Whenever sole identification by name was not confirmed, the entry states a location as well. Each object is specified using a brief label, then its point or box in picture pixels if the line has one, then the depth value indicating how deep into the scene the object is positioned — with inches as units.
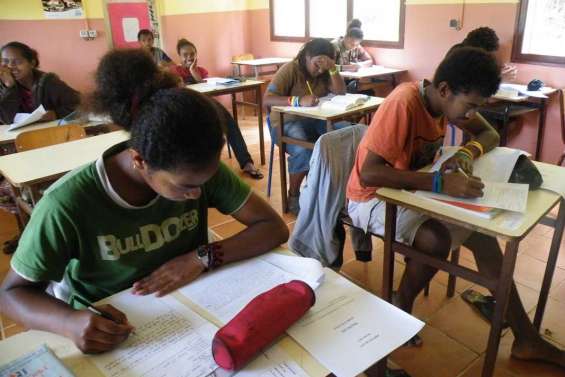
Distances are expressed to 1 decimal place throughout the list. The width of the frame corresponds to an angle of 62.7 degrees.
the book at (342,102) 118.9
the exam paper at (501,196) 54.2
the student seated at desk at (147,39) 203.8
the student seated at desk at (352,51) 192.9
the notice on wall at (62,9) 195.8
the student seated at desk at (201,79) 157.9
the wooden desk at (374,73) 185.9
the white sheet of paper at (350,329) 31.9
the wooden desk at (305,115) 113.2
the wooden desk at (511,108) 143.3
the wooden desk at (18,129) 106.7
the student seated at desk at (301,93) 124.9
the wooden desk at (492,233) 51.4
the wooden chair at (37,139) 91.2
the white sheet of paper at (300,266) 40.6
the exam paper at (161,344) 31.4
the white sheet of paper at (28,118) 115.7
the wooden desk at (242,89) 161.8
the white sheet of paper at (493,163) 64.7
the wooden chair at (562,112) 129.1
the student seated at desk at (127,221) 34.9
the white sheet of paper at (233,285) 38.0
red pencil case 30.7
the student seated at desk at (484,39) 140.5
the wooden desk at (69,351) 31.3
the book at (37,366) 30.0
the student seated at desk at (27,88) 121.3
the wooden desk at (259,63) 232.8
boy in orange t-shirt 62.4
